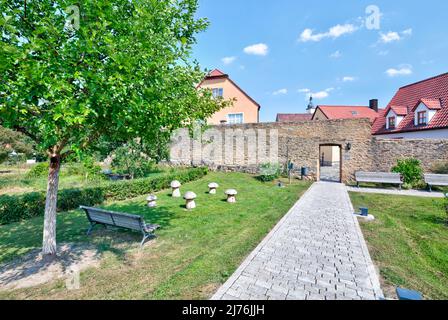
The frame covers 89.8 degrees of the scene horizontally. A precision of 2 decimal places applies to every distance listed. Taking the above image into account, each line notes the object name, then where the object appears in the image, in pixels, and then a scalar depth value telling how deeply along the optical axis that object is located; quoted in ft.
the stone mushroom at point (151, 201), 30.89
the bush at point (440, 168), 42.14
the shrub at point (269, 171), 52.13
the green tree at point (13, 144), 69.96
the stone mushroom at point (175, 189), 37.09
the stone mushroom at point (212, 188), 39.18
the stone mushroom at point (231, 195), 32.81
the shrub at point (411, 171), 43.19
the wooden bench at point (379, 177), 42.48
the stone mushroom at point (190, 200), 28.89
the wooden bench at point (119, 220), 18.07
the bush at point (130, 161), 49.78
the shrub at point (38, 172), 61.87
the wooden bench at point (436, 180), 38.91
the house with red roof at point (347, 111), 105.93
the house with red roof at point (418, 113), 51.29
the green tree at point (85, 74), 10.32
